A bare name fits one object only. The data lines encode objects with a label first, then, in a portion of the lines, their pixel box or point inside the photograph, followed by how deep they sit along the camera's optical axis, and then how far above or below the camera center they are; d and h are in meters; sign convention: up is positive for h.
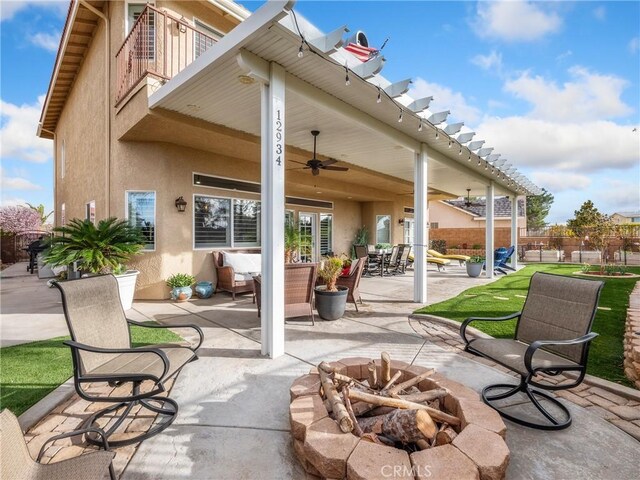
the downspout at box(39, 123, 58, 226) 13.19 +3.11
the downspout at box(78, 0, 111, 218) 6.84 +3.05
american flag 4.84 +2.99
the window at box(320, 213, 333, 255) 12.70 +0.33
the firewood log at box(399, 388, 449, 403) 2.13 -1.08
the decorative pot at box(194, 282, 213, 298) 6.92 -1.09
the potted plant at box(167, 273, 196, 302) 6.63 -0.99
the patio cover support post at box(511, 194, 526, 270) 12.80 +0.58
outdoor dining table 10.39 -0.59
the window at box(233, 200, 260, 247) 8.16 +0.48
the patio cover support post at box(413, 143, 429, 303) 6.48 +0.35
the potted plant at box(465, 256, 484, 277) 10.34 -0.87
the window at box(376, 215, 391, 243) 14.69 +0.57
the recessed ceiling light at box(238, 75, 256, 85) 3.87 +2.04
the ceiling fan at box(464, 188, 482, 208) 12.16 +1.97
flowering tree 19.95 +1.50
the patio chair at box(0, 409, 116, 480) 1.22 -0.96
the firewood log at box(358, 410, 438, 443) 1.76 -1.08
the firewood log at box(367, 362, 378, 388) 2.45 -1.07
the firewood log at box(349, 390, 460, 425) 1.95 -1.06
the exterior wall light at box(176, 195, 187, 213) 6.81 +0.81
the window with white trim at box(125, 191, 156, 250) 6.67 +0.58
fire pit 1.52 -1.09
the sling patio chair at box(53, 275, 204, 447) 2.14 -0.92
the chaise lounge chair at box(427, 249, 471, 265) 12.91 -0.66
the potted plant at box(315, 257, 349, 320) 5.06 -0.90
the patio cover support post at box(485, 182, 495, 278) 10.25 +0.34
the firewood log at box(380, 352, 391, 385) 2.39 -1.01
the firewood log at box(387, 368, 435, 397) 2.23 -1.07
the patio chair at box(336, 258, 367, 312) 5.53 -0.70
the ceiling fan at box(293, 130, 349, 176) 6.01 +1.51
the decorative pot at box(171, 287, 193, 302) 6.62 -1.13
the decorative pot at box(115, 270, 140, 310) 5.68 -0.84
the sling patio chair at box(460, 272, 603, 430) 2.33 -0.88
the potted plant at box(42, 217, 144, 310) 5.43 -0.15
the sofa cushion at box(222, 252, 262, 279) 7.15 -0.50
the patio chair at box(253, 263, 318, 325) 4.55 -0.72
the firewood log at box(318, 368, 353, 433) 1.80 -1.04
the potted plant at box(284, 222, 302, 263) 9.52 -0.10
